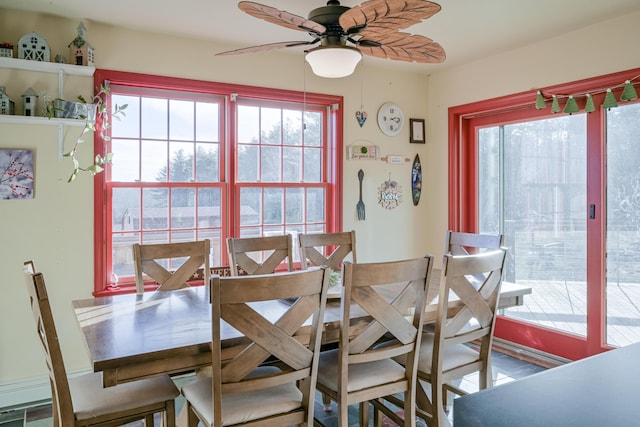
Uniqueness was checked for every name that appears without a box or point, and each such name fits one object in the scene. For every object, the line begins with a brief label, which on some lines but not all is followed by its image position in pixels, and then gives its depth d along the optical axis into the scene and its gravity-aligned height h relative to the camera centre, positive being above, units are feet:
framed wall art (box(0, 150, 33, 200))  9.57 +0.79
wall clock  14.24 +2.87
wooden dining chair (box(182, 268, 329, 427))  5.25 -1.76
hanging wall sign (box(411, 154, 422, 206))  14.92 +1.00
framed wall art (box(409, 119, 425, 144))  14.82 +2.58
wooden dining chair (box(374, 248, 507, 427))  7.00 -1.98
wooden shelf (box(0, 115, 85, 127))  9.36 +1.90
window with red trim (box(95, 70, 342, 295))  11.02 +1.19
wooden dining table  5.31 -1.58
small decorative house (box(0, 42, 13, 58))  9.27 +3.26
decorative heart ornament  13.83 +2.81
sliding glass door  10.57 +0.14
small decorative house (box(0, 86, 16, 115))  9.30 +2.20
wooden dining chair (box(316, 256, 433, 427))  6.17 -1.78
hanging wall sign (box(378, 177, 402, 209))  14.35 +0.52
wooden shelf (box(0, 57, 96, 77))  9.37 +3.04
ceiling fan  6.16 +2.70
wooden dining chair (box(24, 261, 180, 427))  5.50 -2.47
